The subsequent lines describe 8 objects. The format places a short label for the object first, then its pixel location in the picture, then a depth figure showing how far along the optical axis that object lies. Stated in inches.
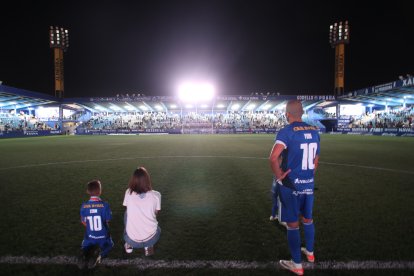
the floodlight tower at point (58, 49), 2091.5
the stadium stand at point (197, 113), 1611.7
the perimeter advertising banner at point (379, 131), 1334.2
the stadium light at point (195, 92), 1831.9
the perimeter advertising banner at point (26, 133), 1472.7
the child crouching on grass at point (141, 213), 133.2
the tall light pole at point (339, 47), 2041.1
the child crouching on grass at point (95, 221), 132.9
